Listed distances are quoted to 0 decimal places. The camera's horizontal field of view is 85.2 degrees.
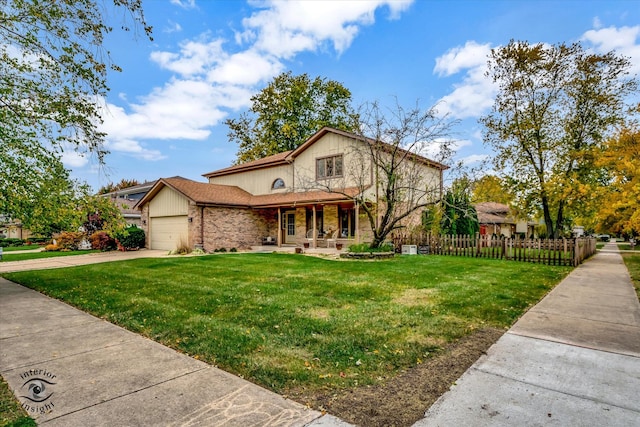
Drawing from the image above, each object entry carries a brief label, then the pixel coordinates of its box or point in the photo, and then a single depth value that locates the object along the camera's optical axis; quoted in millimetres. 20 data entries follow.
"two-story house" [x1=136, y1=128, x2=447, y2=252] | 18797
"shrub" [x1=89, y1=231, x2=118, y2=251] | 21031
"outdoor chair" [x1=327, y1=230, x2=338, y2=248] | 19386
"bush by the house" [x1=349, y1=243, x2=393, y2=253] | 14748
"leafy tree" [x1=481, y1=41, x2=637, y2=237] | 18766
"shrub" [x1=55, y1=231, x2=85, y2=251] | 21828
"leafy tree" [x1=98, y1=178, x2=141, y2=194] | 55062
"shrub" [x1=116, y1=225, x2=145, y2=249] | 20438
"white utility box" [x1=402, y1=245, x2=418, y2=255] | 16625
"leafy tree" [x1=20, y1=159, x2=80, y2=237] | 7230
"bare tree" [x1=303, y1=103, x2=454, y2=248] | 14602
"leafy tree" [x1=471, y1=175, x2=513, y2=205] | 20688
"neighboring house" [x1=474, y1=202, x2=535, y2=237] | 35156
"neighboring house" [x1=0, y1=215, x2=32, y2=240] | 37062
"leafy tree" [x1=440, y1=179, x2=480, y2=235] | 17594
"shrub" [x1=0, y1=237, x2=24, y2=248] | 30484
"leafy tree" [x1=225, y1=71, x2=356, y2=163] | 35062
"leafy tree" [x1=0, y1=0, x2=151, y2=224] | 6918
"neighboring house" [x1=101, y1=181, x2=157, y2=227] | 38406
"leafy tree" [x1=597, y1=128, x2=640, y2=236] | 11305
